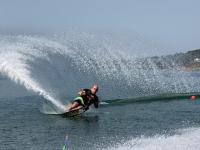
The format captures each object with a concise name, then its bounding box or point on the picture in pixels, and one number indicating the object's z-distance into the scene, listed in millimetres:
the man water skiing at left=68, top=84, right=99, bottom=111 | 25969
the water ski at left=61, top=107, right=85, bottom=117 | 25705
